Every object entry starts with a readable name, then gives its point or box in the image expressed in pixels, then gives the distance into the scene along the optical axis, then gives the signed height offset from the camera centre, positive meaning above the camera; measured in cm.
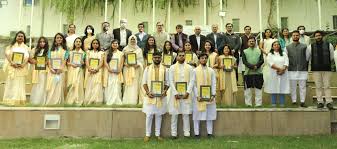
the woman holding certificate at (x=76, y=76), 952 +40
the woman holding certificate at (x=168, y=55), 917 +91
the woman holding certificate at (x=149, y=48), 957 +114
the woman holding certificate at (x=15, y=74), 920 +44
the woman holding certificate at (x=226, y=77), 948 +37
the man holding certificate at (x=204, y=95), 809 -8
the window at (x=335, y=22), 1570 +294
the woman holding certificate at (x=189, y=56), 927 +90
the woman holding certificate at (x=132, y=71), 961 +54
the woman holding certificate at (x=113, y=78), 959 +35
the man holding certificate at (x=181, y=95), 805 -9
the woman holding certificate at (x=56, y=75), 941 +42
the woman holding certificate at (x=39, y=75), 948 +43
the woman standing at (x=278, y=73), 922 +46
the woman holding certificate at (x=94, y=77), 948 +37
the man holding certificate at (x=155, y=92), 802 -2
